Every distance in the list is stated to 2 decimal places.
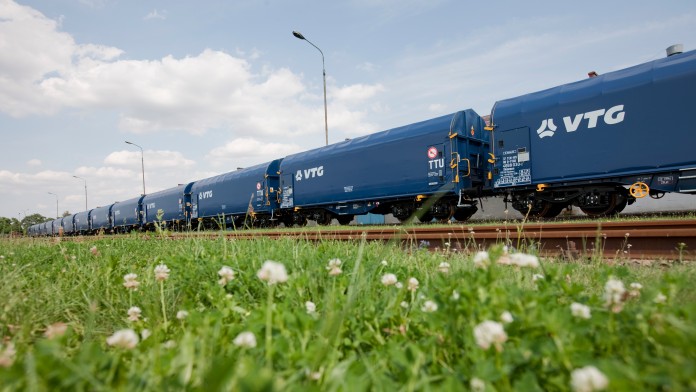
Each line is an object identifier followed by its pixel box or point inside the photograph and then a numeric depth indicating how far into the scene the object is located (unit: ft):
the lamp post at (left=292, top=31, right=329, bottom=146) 69.82
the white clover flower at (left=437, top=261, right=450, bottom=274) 8.23
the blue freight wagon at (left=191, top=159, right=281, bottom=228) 61.21
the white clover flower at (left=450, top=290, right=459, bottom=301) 6.21
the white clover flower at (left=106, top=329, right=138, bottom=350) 4.49
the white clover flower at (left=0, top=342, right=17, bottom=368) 4.46
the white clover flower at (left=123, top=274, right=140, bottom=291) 8.06
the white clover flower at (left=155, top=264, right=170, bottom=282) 7.50
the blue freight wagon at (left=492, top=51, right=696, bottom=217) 27.30
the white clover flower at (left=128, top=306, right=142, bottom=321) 7.16
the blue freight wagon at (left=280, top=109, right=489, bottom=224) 38.78
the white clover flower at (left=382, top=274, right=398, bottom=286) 7.12
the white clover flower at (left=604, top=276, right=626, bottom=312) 5.08
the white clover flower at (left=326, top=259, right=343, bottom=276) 7.71
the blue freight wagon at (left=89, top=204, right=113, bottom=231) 114.72
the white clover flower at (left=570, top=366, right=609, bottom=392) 3.24
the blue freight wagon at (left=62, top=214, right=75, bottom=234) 141.00
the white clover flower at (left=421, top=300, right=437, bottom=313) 6.20
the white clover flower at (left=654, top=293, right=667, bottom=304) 5.74
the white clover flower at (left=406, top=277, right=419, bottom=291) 7.50
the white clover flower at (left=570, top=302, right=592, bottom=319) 5.03
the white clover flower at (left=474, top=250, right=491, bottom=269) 6.29
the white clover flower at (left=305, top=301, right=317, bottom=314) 7.11
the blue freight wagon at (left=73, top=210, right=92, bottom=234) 129.42
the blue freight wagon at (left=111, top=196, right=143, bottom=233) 97.86
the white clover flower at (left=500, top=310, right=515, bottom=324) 5.08
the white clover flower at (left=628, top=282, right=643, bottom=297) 6.40
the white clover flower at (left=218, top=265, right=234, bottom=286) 7.02
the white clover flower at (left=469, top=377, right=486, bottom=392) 4.18
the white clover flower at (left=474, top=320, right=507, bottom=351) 4.11
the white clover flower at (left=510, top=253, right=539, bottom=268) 5.68
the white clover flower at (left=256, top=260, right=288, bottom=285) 5.05
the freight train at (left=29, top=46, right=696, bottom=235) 27.86
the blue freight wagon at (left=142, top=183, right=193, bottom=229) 81.87
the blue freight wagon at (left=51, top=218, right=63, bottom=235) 143.33
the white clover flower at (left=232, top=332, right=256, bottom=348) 4.76
